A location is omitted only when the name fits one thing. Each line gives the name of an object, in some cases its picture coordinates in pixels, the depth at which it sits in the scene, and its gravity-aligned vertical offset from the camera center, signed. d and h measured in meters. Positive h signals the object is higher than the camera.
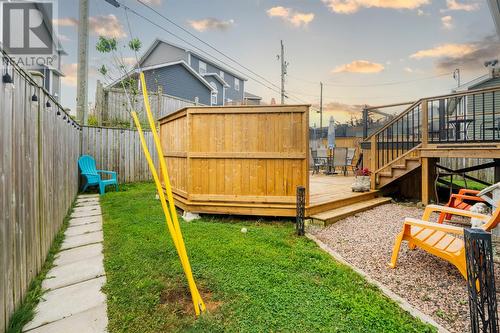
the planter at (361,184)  5.89 -0.44
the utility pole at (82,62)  7.55 +3.13
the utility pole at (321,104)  28.46 +6.83
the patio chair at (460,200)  4.15 -0.59
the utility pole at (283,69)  21.61 +8.18
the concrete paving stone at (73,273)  2.42 -1.09
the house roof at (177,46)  20.77 +9.66
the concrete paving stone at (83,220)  4.45 -0.98
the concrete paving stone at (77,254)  2.93 -1.07
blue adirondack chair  7.28 -0.21
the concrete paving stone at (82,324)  1.75 -1.12
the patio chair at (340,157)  9.66 +0.31
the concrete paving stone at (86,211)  4.99 -0.94
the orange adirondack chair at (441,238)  2.34 -0.79
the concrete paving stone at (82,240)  3.43 -1.04
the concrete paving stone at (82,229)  3.92 -1.01
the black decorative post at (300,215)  3.81 -0.74
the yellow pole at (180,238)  1.84 -0.52
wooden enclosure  4.37 +0.13
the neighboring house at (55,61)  11.90 +6.97
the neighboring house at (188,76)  17.19 +7.04
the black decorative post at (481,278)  1.46 -0.66
